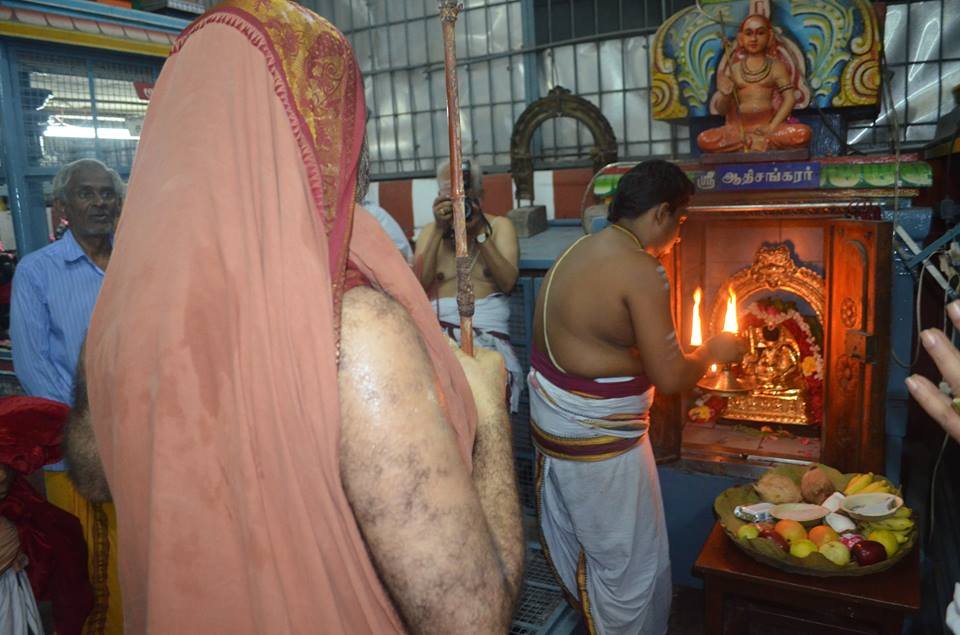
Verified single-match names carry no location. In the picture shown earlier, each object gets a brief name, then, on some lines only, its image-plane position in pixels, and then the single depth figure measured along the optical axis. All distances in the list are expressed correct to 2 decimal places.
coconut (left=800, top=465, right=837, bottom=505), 3.48
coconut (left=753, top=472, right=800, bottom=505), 3.51
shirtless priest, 3.23
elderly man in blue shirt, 3.55
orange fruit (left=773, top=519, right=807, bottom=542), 3.15
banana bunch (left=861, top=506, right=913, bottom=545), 3.07
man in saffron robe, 1.07
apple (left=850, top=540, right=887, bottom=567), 2.97
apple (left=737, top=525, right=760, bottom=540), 3.19
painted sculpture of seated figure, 3.94
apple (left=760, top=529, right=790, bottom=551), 3.13
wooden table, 2.89
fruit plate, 2.96
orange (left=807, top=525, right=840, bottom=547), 3.12
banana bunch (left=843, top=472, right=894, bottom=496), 3.38
